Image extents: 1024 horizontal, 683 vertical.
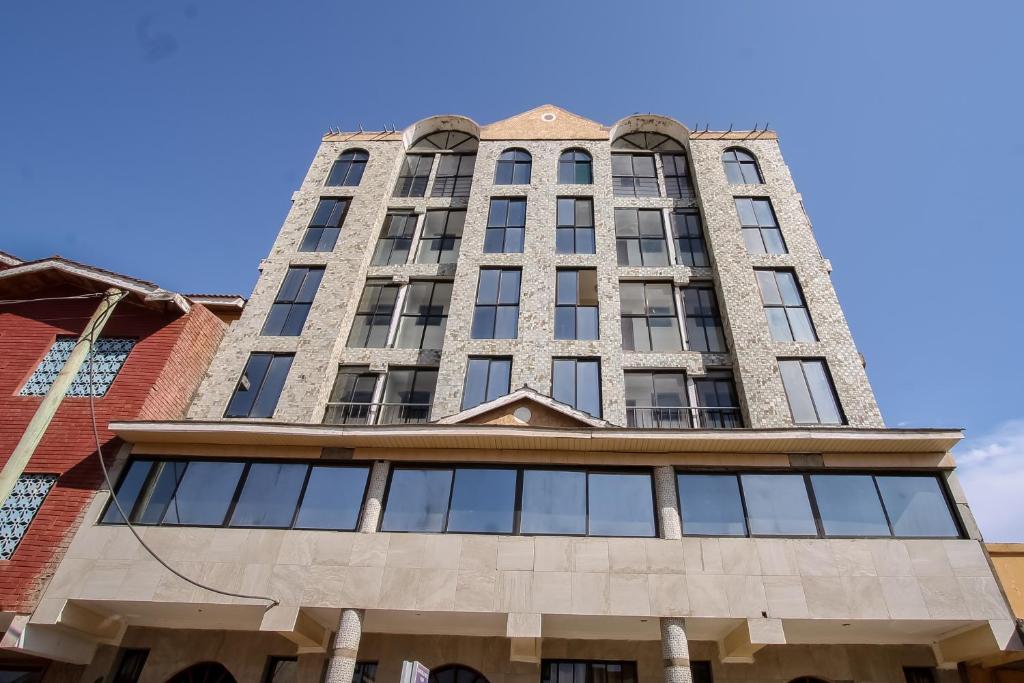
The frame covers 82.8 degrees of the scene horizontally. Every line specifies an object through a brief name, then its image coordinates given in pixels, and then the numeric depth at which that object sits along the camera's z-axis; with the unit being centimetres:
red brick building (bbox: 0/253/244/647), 1427
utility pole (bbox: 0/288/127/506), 840
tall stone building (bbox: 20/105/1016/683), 1307
